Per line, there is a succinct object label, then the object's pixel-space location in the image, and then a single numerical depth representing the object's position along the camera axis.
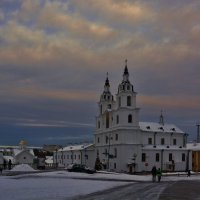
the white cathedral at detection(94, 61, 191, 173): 65.51
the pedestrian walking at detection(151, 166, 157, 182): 36.36
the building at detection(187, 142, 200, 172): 72.69
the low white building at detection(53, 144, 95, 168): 80.80
